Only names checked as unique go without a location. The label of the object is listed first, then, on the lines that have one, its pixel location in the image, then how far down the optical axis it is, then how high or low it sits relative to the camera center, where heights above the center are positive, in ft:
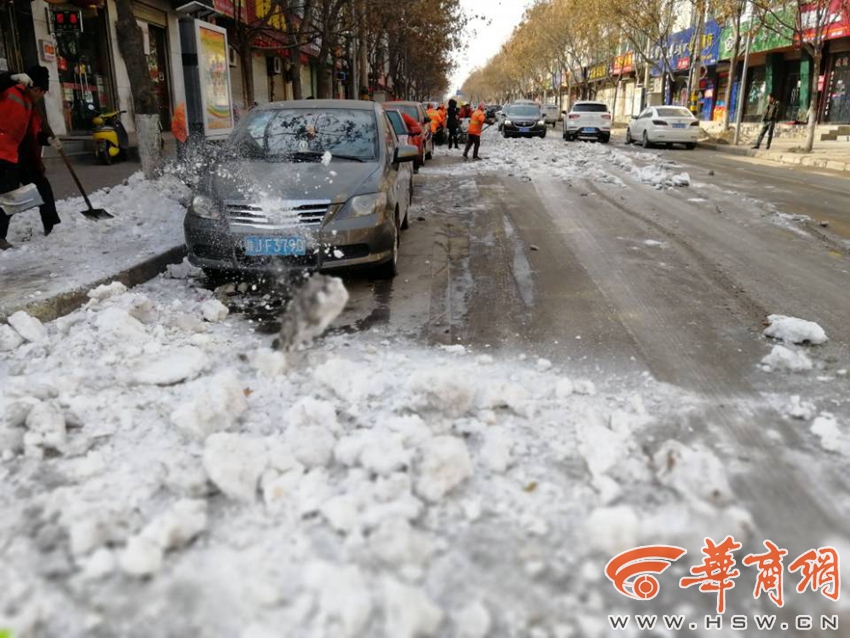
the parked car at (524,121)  97.40 -0.32
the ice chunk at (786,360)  13.56 -4.64
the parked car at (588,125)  96.27 -0.87
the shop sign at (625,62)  175.03 +13.98
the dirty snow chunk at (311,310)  12.78 -3.63
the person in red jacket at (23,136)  21.49 -0.52
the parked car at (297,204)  17.89 -2.22
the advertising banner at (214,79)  38.04 +2.28
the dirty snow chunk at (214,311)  16.53 -4.48
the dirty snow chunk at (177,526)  7.95 -4.63
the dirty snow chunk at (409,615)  6.80 -4.78
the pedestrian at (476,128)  59.88 -0.81
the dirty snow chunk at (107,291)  17.49 -4.27
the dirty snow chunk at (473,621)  6.83 -4.88
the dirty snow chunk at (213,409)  10.50 -4.38
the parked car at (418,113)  59.72 +0.49
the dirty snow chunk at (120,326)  14.46 -4.27
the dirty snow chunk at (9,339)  14.40 -4.47
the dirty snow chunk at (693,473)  8.96 -4.59
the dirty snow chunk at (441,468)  8.93 -4.48
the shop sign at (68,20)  44.42 +6.21
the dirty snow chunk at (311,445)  9.53 -4.43
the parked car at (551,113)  157.17 +1.24
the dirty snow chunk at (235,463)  8.98 -4.45
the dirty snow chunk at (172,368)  12.75 -4.57
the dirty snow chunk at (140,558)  7.55 -4.68
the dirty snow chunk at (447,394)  11.21 -4.34
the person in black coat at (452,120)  80.69 -0.15
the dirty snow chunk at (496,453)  9.66 -4.60
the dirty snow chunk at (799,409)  11.54 -4.76
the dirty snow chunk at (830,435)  10.47 -4.77
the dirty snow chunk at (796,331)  15.05 -4.55
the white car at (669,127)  82.89 -0.99
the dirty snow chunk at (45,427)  10.15 -4.45
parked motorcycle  41.75 -1.10
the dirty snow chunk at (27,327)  14.78 -4.34
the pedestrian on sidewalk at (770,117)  74.43 +0.15
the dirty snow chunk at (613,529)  8.08 -4.74
